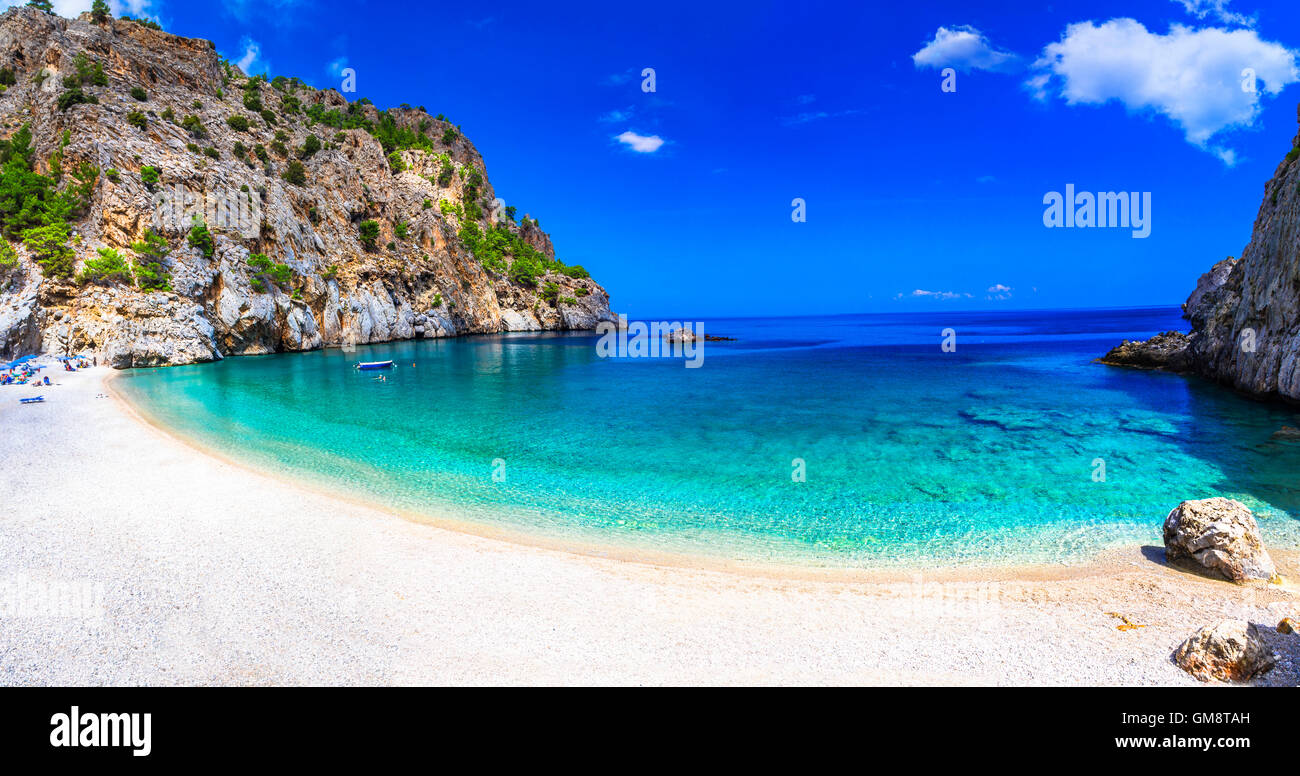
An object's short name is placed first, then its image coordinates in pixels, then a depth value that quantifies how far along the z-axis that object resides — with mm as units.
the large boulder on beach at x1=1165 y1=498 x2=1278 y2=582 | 8469
